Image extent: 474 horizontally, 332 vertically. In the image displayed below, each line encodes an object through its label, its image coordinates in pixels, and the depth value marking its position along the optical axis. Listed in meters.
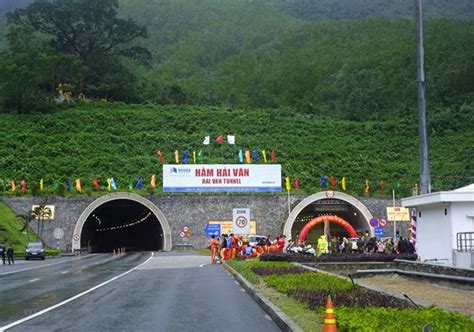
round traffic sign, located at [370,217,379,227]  38.53
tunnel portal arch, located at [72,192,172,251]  51.88
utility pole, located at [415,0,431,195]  26.95
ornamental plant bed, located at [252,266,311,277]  21.20
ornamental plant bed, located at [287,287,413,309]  11.53
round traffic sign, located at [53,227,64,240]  50.81
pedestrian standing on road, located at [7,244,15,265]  40.08
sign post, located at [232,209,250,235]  35.47
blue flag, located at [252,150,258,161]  62.31
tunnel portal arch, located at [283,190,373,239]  52.16
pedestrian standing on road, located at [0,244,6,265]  39.84
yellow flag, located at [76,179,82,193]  55.31
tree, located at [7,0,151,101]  93.06
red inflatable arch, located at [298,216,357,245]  48.98
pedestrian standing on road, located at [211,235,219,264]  33.97
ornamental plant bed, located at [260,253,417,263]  27.41
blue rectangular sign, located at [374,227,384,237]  44.28
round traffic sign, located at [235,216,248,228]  35.50
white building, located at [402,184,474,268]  23.22
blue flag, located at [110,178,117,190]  55.66
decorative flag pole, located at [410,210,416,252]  29.51
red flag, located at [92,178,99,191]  55.62
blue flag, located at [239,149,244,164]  60.09
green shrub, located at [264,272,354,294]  15.46
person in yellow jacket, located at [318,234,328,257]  32.56
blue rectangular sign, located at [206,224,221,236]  46.51
